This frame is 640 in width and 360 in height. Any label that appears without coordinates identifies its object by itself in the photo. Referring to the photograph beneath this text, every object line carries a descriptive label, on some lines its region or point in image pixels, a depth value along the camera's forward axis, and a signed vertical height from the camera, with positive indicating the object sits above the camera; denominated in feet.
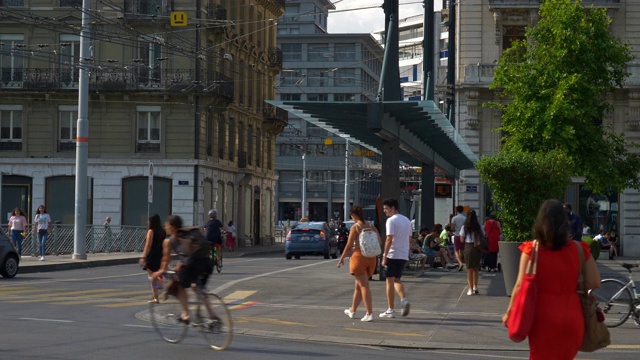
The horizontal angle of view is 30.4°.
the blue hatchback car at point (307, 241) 147.02 -6.42
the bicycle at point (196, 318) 43.86 -4.98
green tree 123.65 +11.28
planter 67.10 -3.79
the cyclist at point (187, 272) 44.80 -3.19
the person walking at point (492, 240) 89.92 -3.78
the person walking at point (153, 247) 59.00 -2.97
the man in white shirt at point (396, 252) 56.70 -2.95
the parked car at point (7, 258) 90.84 -5.58
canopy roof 72.84 +4.85
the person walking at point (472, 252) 72.79 -3.72
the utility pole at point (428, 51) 111.65 +14.37
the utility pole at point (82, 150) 116.03 +3.66
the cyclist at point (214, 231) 98.73 -3.55
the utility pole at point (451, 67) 136.15 +15.05
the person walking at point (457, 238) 102.28 -3.92
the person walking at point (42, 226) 124.67 -4.23
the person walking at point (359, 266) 55.26 -3.56
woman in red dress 25.64 -2.13
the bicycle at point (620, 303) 56.70 -5.29
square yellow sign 152.36 +22.20
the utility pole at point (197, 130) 177.06 +8.88
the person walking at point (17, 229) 123.44 -4.50
